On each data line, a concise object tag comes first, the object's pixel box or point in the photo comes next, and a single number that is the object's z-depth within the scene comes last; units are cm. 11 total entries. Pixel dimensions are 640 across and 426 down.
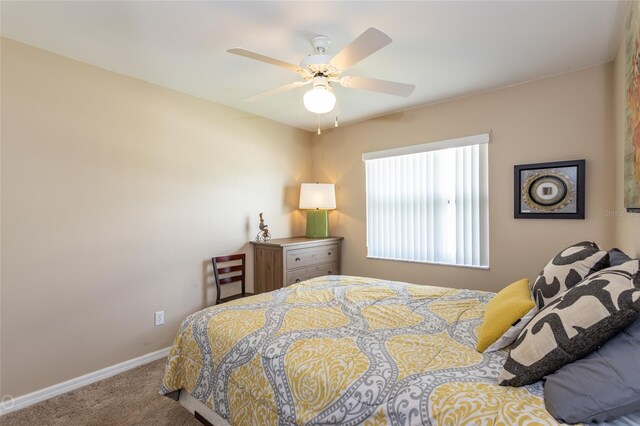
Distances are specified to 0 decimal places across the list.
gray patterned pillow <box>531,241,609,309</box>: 149
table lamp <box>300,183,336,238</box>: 402
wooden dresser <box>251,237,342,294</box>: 346
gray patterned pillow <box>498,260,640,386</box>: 99
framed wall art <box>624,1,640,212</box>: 157
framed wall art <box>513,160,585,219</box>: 267
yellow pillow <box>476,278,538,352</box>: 137
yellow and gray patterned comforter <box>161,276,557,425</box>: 107
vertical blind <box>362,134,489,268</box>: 323
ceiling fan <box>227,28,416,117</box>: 174
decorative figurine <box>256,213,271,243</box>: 374
